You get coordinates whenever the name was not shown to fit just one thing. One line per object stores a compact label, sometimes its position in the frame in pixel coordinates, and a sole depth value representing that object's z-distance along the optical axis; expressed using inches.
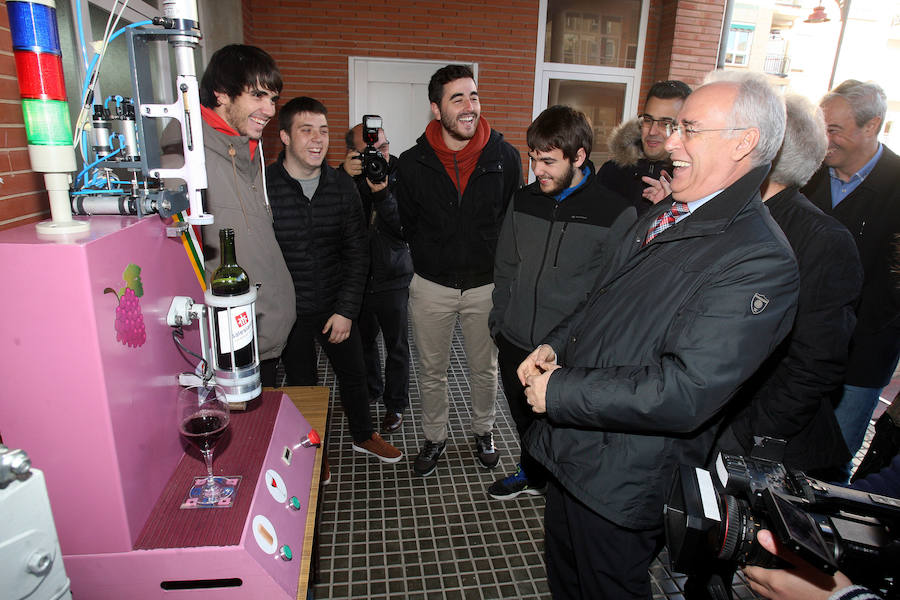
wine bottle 40.8
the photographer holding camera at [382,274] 93.4
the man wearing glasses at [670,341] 40.4
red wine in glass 41.6
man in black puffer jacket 79.0
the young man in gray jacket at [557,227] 73.5
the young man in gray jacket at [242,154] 62.7
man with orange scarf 89.1
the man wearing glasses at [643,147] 90.2
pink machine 31.5
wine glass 41.6
